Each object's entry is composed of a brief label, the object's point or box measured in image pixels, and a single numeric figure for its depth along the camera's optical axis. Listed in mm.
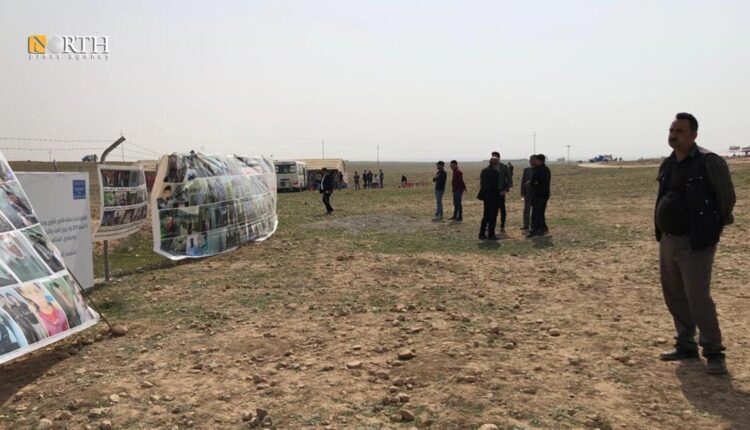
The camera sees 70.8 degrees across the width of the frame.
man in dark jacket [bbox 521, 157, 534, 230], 12703
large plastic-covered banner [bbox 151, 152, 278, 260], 9852
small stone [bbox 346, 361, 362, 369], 4602
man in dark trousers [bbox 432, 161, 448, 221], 16516
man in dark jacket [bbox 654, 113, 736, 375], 4137
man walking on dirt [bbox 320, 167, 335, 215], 18688
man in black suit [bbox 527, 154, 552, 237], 12016
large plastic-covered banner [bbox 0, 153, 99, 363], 4309
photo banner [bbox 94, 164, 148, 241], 8488
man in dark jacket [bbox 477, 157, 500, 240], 12055
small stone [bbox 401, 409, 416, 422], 3619
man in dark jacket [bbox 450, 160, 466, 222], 15870
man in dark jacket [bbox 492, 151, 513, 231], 12570
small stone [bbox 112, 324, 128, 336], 5598
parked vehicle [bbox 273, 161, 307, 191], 42531
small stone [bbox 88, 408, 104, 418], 3791
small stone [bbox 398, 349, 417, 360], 4754
